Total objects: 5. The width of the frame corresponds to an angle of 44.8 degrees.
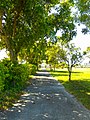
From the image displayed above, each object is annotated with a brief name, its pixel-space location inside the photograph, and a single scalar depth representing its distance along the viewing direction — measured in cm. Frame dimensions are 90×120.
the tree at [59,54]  1145
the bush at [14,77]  697
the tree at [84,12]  548
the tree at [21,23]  768
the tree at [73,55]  1130
